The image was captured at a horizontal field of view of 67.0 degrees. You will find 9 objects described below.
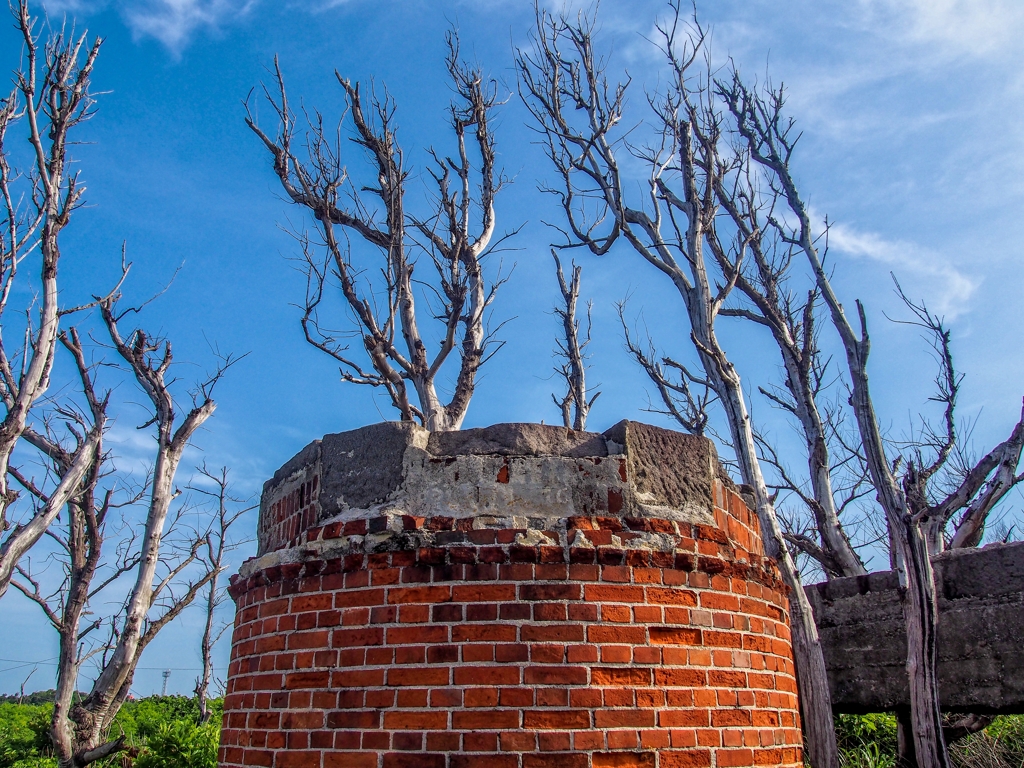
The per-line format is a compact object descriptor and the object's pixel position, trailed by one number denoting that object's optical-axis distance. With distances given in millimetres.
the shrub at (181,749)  10523
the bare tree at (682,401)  12215
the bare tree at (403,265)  8227
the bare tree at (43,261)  9219
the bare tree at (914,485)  5441
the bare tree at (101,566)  9992
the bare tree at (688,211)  8164
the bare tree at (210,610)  17094
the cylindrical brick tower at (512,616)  3045
